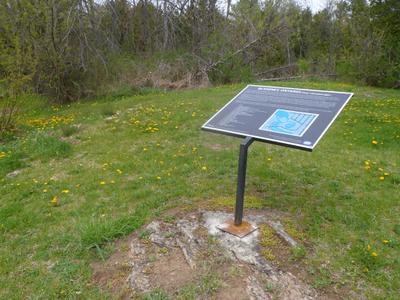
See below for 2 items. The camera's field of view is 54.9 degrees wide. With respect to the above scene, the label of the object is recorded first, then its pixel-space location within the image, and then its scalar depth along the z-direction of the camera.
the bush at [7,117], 7.49
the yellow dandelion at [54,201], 4.53
